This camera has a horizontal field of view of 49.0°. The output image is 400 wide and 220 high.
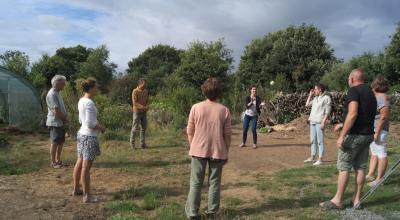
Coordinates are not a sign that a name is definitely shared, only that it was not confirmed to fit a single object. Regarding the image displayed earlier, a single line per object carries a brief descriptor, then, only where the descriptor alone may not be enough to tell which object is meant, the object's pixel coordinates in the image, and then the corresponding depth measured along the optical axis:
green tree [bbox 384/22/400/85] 23.00
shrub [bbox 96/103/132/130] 14.45
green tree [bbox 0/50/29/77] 25.26
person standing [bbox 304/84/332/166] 8.54
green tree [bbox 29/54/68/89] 37.28
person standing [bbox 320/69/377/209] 5.41
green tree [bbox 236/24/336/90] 32.06
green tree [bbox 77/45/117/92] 38.06
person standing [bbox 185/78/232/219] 5.19
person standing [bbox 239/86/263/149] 10.59
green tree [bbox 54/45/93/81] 43.66
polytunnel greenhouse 15.47
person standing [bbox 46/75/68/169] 8.07
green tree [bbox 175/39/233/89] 31.67
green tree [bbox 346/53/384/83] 24.30
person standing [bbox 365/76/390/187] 6.44
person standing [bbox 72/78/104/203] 6.02
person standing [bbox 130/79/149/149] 10.68
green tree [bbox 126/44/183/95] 53.56
